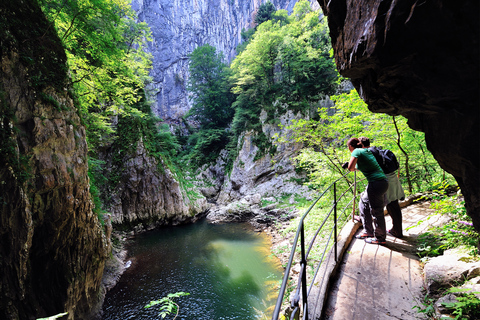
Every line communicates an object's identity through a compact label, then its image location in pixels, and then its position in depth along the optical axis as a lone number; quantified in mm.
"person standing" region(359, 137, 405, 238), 3021
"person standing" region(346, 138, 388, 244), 2773
